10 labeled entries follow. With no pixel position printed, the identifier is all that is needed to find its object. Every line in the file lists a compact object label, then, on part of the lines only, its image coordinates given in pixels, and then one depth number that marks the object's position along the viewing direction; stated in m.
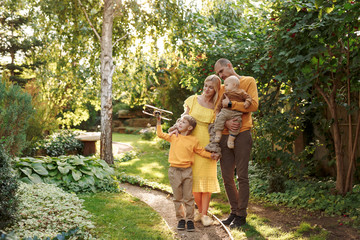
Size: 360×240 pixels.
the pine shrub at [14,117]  6.88
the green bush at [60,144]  10.15
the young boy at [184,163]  4.04
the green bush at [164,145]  13.45
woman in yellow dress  4.11
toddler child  3.84
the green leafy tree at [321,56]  4.32
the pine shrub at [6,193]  3.38
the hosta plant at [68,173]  5.61
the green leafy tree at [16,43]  14.22
